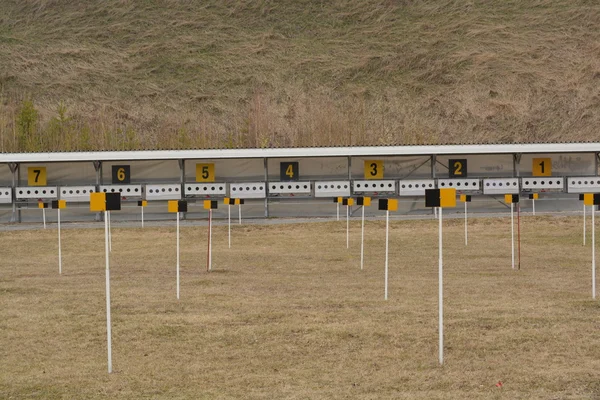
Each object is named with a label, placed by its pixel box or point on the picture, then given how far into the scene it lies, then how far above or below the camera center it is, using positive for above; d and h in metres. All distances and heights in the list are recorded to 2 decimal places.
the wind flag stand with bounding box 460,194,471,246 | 31.47 -0.83
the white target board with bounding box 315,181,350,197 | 44.75 -0.58
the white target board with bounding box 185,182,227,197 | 44.69 -0.52
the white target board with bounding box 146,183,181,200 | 44.41 -0.58
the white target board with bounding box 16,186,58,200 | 44.25 -0.53
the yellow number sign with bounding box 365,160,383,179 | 45.94 +0.19
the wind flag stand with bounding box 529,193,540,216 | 40.46 -1.05
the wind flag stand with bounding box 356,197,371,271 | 26.66 -0.69
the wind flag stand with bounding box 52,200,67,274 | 26.31 -0.68
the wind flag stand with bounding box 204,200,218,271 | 24.47 -0.68
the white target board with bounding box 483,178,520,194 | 44.62 -0.61
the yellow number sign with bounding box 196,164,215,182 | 45.56 +0.16
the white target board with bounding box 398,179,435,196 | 44.81 -0.55
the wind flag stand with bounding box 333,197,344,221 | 42.59 -1.35
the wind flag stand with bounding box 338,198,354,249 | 32.91 -0.86
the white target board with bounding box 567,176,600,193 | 44.91 -0.59
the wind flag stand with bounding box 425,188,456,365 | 12.43 -0.33
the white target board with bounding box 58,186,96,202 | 44.44 -0.58
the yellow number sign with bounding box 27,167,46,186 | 45.31 +0.14
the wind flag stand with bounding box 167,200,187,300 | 21.00 -0.57
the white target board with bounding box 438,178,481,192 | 44.82 -0.50
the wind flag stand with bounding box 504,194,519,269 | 25.85 -0.66
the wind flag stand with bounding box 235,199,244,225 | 42.21 -1.66
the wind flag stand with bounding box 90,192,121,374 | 12.50 -0.29
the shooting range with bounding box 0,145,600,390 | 38.97 -0.60
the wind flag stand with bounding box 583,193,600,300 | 19.65 -0.56
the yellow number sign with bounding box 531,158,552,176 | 45.84 +0.15
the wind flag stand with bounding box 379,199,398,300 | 19.45 -0.57
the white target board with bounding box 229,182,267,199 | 44.53 -0.56
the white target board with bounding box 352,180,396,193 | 45.09 -0.53
